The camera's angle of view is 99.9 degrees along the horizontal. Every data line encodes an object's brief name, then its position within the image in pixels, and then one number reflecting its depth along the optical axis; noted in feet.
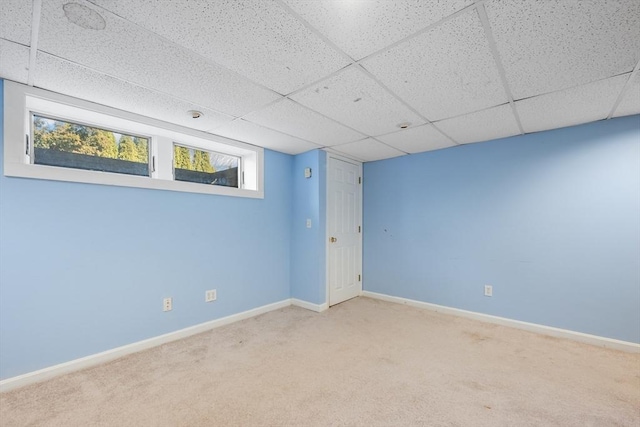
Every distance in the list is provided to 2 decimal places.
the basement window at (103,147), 6.39
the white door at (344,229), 12.52
